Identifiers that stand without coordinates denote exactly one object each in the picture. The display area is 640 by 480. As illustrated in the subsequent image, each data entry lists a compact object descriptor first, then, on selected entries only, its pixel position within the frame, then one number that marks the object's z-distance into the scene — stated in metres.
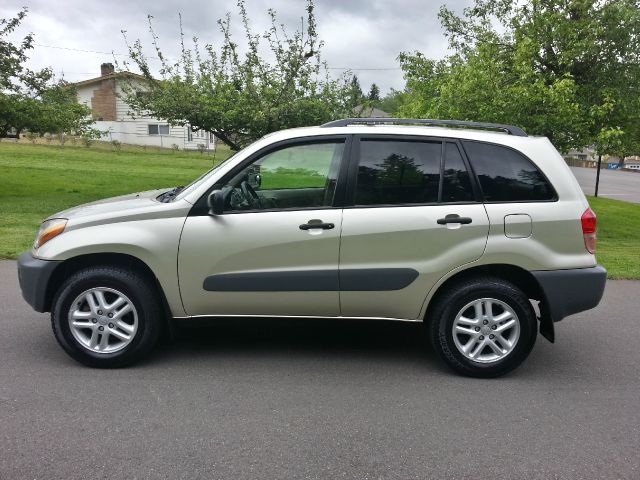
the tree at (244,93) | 11.45
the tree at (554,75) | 11.43
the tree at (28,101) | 13.54
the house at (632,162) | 96.69
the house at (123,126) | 48.06
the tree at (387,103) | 72.28
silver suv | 4.07
